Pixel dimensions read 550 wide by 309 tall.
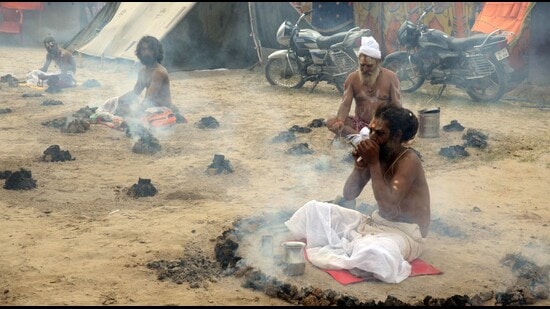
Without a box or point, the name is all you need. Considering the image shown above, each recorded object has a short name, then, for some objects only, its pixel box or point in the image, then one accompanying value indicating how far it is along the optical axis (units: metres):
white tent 15.22
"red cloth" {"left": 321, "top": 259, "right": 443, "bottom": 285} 4.67
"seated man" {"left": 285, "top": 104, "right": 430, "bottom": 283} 4.72
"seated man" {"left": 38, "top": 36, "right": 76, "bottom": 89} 13.37
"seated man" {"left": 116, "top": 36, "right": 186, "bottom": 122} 9.66
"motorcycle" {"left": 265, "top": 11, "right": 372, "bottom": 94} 12.27
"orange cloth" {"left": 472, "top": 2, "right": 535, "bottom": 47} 12.02
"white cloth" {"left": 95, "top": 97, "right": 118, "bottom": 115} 10.07
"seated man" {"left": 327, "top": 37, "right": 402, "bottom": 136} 7.40
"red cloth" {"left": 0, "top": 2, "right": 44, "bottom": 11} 21.69
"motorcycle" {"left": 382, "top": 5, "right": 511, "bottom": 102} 11.14
